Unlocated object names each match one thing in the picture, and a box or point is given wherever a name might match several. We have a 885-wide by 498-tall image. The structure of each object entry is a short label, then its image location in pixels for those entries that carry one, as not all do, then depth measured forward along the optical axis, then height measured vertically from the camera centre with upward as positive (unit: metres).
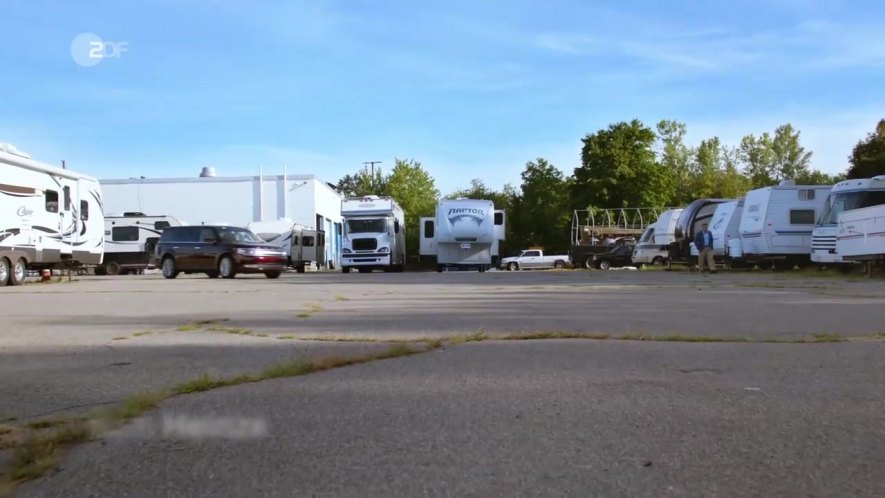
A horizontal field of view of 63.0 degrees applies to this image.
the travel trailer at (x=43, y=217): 19.23 +1.25
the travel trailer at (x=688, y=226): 30.23 +1.10
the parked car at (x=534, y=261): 45.75 -0.49
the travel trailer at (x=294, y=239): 39.32 +1.02
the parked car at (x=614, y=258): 38.25 -0.30
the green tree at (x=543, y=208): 63.84 +4.10
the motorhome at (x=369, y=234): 32.69 +0.98
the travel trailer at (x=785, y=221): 24.62 +0.99
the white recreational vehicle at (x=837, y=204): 21.05 +1.32
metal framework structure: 47.47 +2.28
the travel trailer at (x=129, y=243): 35.19 +0.79
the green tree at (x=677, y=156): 76.72 +10.65
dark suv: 22.67 +0.17
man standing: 24.16 +0.14
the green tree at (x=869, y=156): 42.38 +6.10
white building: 52.75 +4.40
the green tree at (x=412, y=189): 73.56 +6.96
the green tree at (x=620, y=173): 62.25 +6.86
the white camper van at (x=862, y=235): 18.25 +0.37
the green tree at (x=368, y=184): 87.88 +9.17
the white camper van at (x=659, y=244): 35.81 +0.40
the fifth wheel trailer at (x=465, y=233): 32.06 +0.96
